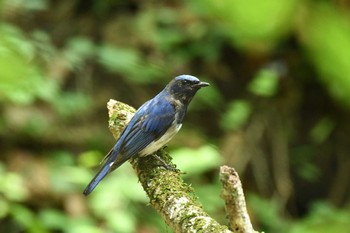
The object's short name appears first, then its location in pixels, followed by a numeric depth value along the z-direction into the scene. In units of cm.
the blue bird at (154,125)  598
